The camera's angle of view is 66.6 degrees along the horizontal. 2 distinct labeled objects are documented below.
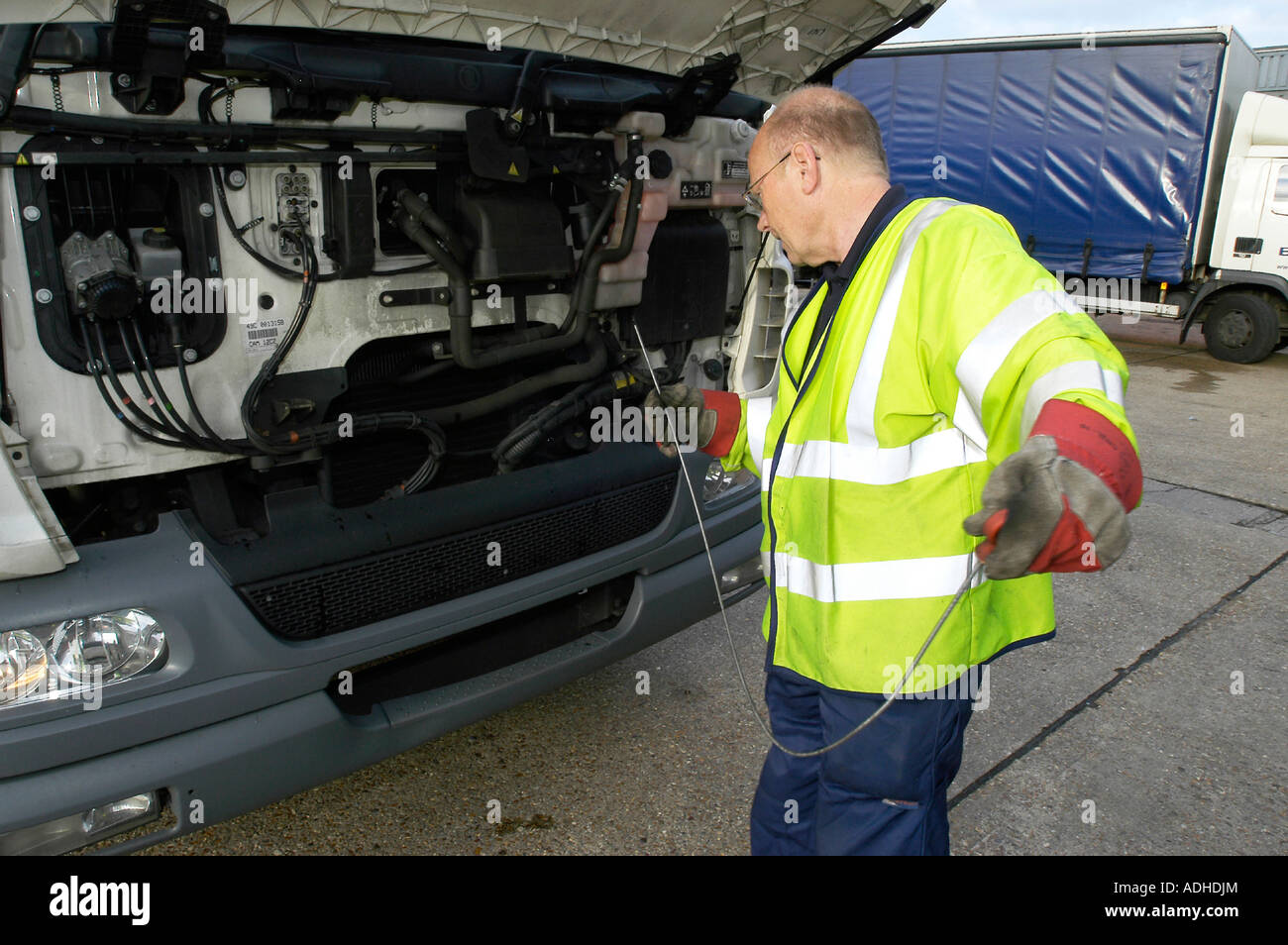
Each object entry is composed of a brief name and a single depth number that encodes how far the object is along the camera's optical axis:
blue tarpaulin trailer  9.43
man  1.52
